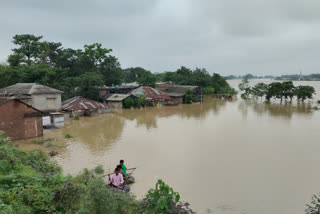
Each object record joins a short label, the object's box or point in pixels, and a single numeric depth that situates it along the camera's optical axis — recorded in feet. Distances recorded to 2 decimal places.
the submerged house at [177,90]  129.08
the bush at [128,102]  106.32
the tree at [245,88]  161.62
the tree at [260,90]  149.57
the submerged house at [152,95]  113.70
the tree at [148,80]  132.46
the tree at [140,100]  107.55
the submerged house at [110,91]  112.68
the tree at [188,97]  129.49
